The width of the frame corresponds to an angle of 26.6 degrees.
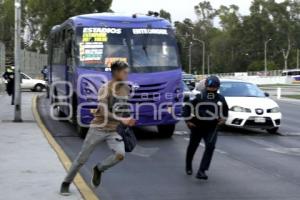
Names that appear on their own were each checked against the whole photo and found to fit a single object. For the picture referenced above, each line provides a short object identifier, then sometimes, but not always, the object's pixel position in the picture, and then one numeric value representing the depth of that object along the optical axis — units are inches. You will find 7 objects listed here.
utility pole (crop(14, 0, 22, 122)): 712.4
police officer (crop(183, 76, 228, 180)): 380.2
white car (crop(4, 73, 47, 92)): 1643.7
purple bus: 569.3
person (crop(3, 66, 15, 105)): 1042.0
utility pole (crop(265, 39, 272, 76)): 5289.4
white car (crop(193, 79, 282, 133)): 656.4
